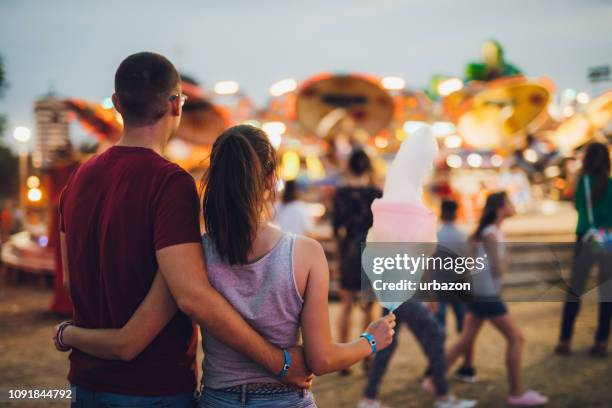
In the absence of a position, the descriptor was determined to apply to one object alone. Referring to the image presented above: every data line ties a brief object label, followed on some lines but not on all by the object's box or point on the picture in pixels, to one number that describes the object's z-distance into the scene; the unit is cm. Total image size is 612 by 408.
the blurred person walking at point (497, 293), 381
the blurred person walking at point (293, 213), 575
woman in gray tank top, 149
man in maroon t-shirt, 143
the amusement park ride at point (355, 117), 1191
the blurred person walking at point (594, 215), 464
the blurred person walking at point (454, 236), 447
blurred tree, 4853
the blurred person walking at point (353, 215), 443
